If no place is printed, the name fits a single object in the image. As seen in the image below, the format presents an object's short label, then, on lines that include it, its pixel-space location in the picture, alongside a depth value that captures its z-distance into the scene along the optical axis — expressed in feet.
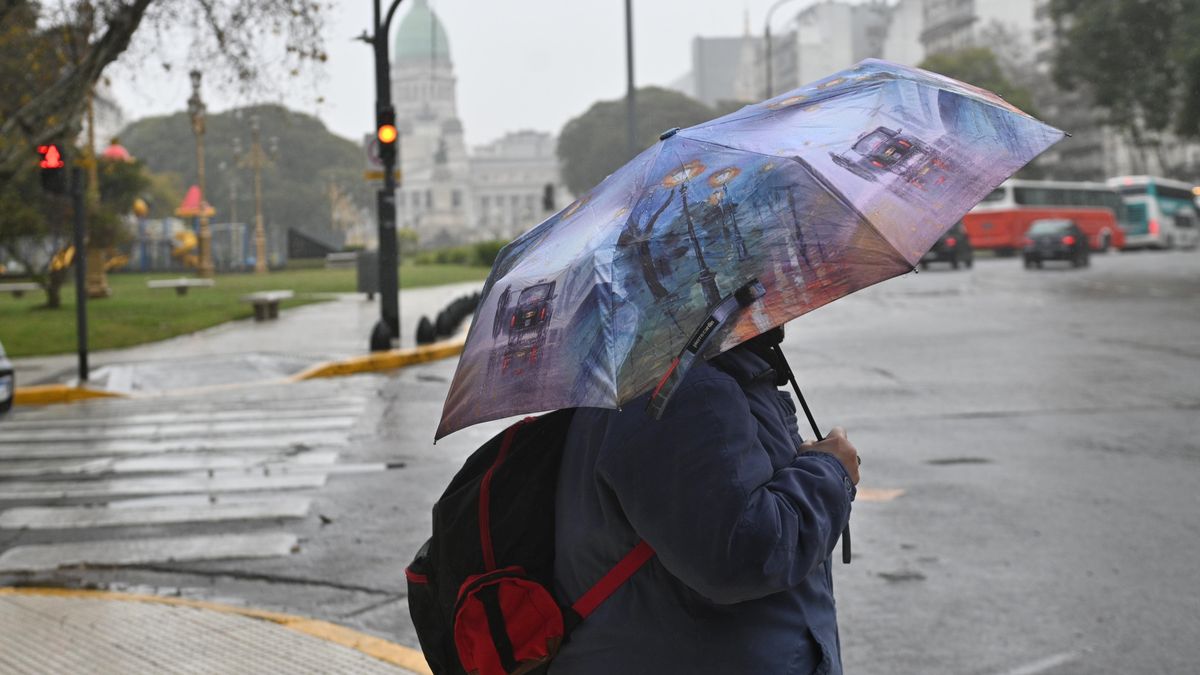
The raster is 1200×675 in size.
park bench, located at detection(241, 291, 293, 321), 79.77
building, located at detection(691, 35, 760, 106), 497.42
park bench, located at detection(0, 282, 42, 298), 111.86
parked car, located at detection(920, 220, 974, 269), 128.77
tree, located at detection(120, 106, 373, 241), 291.79
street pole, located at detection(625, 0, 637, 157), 112.47
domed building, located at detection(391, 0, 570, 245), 458.91
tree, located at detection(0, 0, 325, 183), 59.57
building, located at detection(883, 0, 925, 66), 420.36
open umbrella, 6.96
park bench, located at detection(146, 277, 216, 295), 104.94
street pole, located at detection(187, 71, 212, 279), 137.59
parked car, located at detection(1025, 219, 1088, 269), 124.57
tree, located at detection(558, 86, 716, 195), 334.03
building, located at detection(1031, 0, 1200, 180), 288.30
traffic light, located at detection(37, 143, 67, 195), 48.49
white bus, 182.60
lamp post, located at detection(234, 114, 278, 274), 184.85
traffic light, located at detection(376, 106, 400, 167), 58.49
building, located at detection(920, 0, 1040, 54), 362.53
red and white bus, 163.43
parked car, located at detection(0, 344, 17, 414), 40.52
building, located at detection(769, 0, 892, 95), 436.76
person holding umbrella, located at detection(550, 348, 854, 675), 6.93
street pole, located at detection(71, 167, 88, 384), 47.09
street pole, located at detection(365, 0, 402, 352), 58.80
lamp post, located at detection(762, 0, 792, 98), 174.96
